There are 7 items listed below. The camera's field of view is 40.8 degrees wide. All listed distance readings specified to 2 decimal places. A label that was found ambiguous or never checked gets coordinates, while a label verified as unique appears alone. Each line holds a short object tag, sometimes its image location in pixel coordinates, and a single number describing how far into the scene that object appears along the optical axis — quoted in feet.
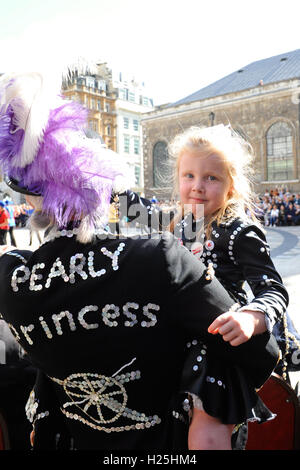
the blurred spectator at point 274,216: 67.88
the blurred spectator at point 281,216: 67.82
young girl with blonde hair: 4.28
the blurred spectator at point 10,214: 35.04
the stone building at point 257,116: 90.38
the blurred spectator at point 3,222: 33.12
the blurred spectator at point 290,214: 66.49
